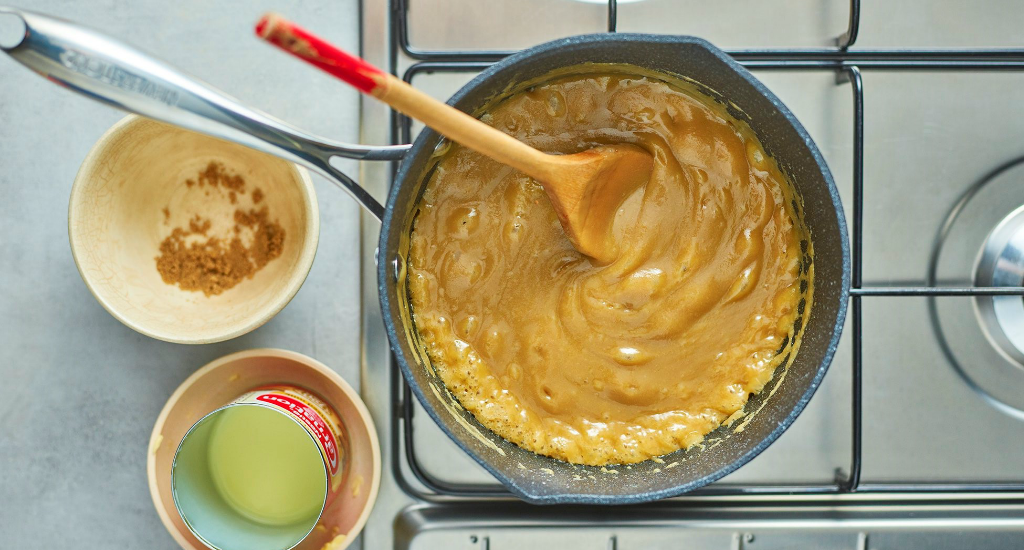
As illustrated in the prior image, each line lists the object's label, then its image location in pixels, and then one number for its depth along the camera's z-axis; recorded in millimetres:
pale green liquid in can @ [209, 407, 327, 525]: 769
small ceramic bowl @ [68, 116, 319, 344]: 727
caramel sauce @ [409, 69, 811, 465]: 677
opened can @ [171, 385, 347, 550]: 752
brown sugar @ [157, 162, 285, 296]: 799
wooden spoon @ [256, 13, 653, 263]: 451
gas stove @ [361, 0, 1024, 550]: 779
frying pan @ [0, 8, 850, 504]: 497
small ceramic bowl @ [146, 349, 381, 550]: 763
